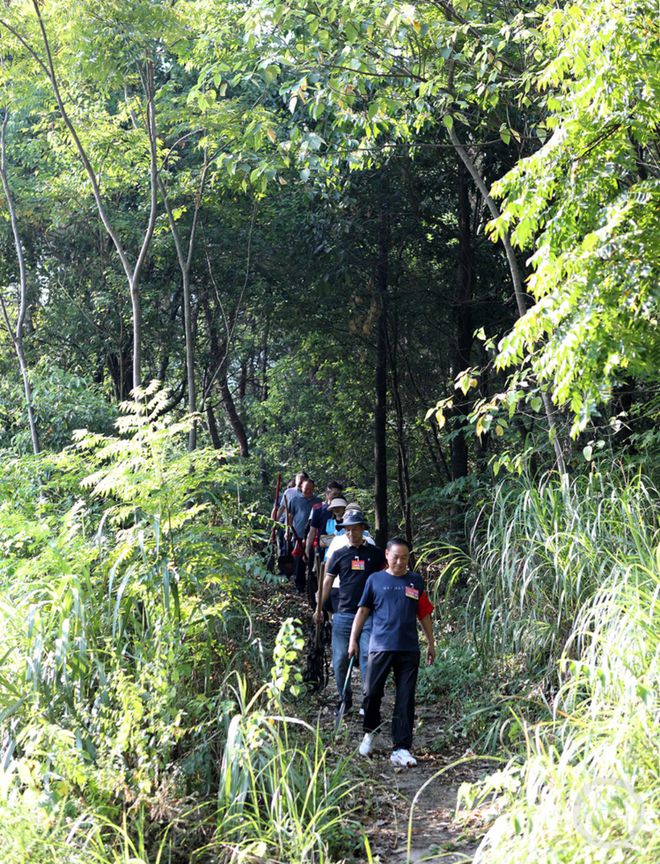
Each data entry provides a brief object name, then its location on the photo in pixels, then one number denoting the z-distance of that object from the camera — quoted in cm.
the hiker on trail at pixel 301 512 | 1270
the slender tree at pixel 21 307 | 1204
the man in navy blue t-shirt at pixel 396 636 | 729
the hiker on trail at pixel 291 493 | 1295
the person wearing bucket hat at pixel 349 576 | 823
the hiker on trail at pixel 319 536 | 1050
